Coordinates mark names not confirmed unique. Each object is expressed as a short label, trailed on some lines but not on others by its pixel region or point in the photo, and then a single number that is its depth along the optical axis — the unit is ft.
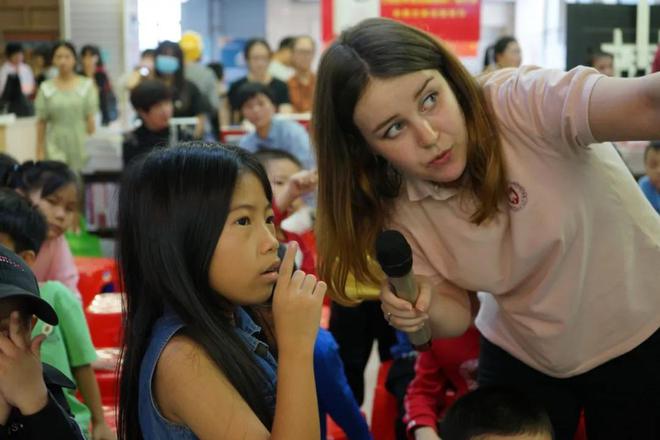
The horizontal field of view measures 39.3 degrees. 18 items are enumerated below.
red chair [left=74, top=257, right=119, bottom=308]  10.89
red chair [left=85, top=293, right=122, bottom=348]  9.66
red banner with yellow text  16.85
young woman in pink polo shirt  4.99
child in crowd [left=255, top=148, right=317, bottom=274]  8.79
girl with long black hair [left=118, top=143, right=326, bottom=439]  3.96
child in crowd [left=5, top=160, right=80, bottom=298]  8.67
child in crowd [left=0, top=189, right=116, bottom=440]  6.56
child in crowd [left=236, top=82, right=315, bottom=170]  14.62
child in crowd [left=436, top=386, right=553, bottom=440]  5.40
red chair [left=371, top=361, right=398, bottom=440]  8.91
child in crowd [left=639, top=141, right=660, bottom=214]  11.06
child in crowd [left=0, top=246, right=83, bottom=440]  4.13
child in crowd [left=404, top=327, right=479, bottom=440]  7.50
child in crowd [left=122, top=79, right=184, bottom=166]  16.66
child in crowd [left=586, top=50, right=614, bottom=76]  17.79
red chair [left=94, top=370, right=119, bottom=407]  8.87
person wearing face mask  19.54
